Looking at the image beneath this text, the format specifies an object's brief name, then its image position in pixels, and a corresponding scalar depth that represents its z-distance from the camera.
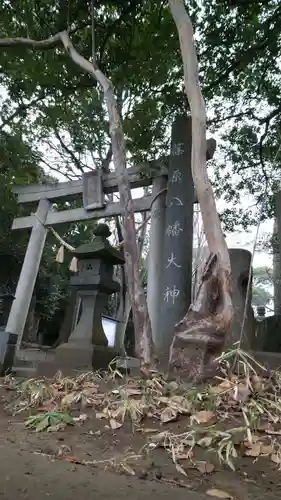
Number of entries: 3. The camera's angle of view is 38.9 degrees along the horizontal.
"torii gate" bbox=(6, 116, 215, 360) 5.35
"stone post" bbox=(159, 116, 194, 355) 5.11
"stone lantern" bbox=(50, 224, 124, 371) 4.64
